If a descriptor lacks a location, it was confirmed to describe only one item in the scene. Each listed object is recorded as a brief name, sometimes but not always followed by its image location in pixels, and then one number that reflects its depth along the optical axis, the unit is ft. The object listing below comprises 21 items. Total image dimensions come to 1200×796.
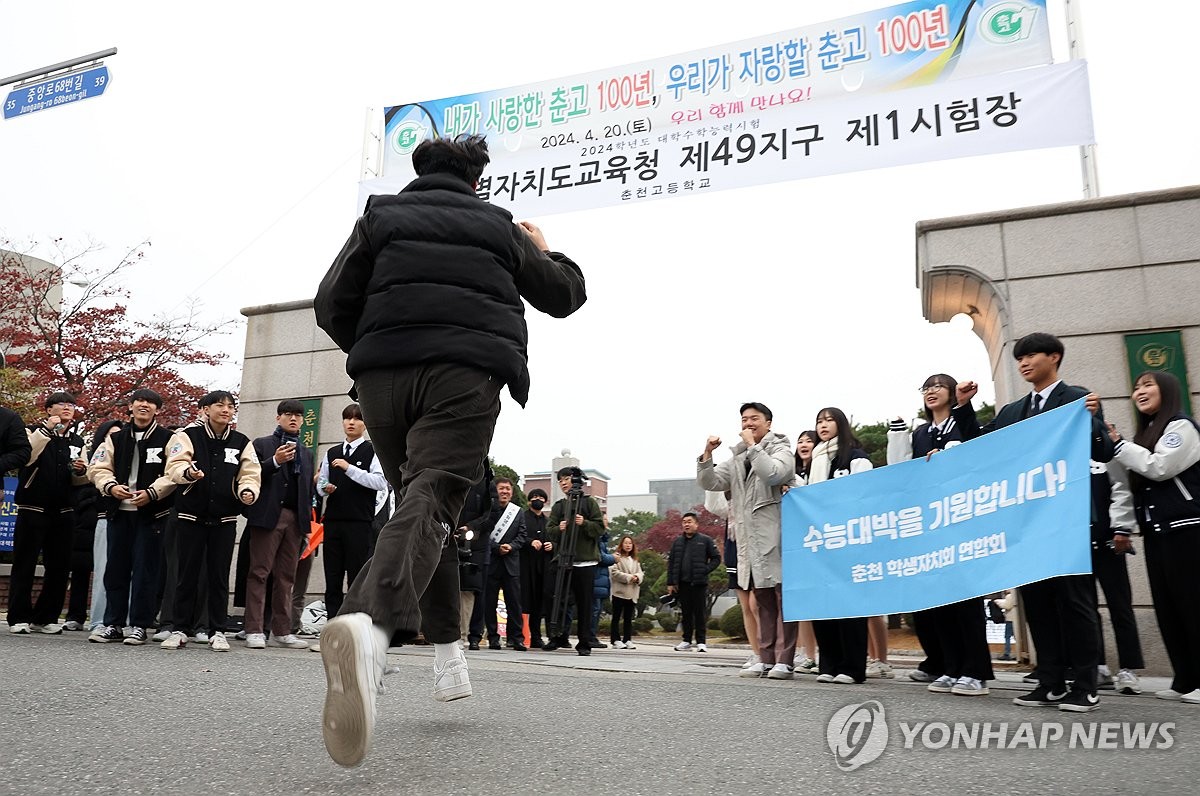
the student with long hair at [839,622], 17.97
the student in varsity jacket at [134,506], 21.40
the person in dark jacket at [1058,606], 13.03
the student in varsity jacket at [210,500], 20.54
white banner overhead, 27.40
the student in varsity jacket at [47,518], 22.39
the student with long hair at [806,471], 21.98
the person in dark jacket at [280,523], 21.91
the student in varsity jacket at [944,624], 15.53
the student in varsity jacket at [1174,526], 14.66
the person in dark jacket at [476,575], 28.53
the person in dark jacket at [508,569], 30.68
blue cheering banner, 14.03
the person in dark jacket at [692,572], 40.24
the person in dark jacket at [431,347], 8.00
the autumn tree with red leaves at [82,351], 50.37
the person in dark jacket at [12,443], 20.61
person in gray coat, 19.53
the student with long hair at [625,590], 42.60
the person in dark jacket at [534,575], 32.14
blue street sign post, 37.99
